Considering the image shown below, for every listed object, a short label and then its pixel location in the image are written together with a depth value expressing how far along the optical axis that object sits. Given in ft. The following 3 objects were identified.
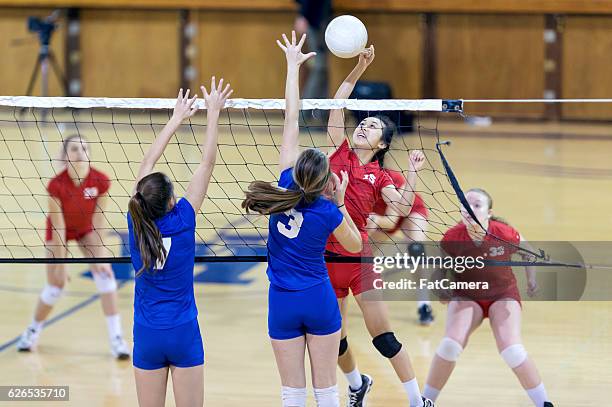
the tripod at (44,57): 115.55
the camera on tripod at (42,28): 115.24
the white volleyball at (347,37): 39.99
